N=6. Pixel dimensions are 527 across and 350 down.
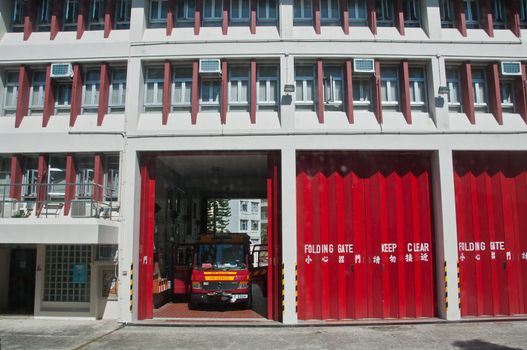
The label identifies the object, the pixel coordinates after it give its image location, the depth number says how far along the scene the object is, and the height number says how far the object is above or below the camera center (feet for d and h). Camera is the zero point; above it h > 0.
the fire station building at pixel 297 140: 46.29 +9.82
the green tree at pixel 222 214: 195.29 +10.61
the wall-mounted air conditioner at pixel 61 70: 49.11 +17.63
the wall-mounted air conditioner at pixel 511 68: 49.11 +17.33
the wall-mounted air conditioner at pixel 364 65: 48.32 +17.52
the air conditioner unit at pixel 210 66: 48.39 +17.64
